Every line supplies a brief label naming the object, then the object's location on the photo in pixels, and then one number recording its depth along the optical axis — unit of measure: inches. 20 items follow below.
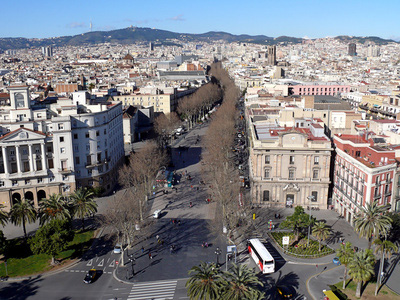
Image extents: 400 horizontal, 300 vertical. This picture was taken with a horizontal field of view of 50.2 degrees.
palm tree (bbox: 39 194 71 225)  2153.1
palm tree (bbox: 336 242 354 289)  1659.7
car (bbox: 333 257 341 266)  1883.0
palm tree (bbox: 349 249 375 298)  1558.7
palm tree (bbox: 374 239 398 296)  1701.5
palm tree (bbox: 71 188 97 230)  2252.2
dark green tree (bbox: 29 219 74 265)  1889.9
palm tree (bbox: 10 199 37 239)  2113.7
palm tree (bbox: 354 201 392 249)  1861.5
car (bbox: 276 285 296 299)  1632.6
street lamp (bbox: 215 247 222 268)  1918.7
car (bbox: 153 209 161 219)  2453.9
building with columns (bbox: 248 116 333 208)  2532.0
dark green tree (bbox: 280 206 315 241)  2073.1
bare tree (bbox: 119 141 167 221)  2651.3
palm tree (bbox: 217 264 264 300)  1428.4
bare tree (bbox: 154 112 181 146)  4386.8
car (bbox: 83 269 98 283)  1771.7
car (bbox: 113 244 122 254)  2018.9
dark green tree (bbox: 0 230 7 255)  1912.6
